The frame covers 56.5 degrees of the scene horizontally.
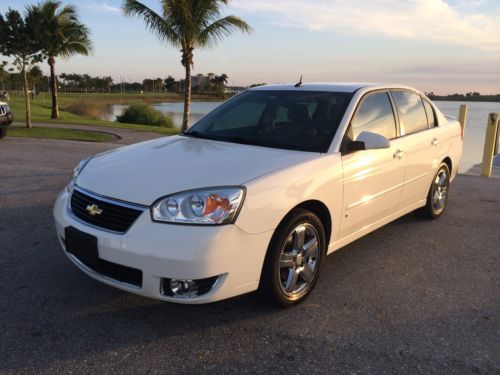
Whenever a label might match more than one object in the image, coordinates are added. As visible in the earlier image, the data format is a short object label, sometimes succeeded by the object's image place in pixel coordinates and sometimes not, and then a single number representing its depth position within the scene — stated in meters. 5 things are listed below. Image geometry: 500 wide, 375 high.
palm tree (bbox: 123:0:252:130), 16.97
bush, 29.09
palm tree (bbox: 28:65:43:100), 27.83
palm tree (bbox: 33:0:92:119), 18.92
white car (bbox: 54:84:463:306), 2.85
